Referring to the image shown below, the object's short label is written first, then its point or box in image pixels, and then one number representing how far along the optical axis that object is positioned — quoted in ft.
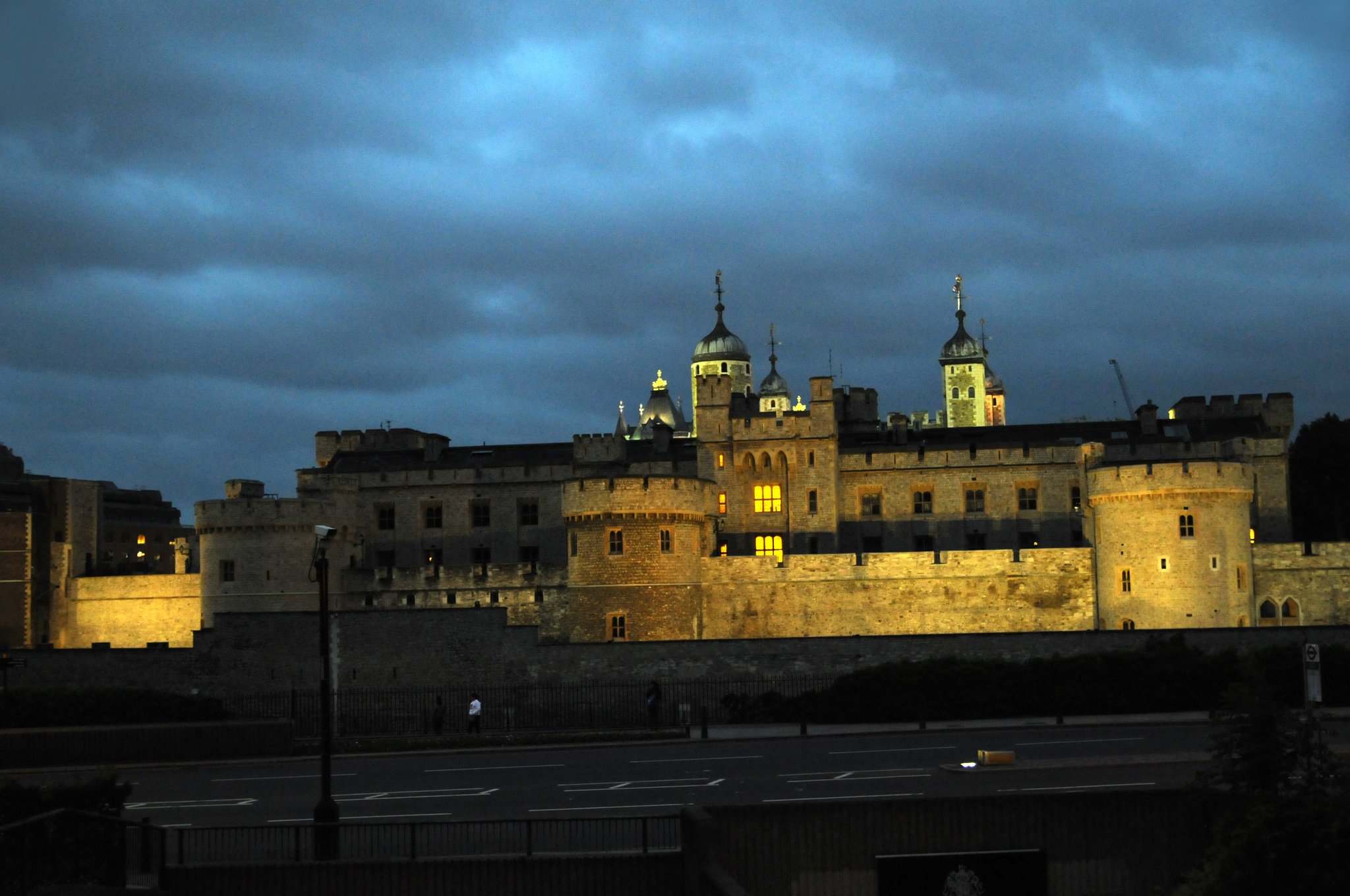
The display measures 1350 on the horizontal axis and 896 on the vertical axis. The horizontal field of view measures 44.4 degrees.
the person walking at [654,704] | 139.85
